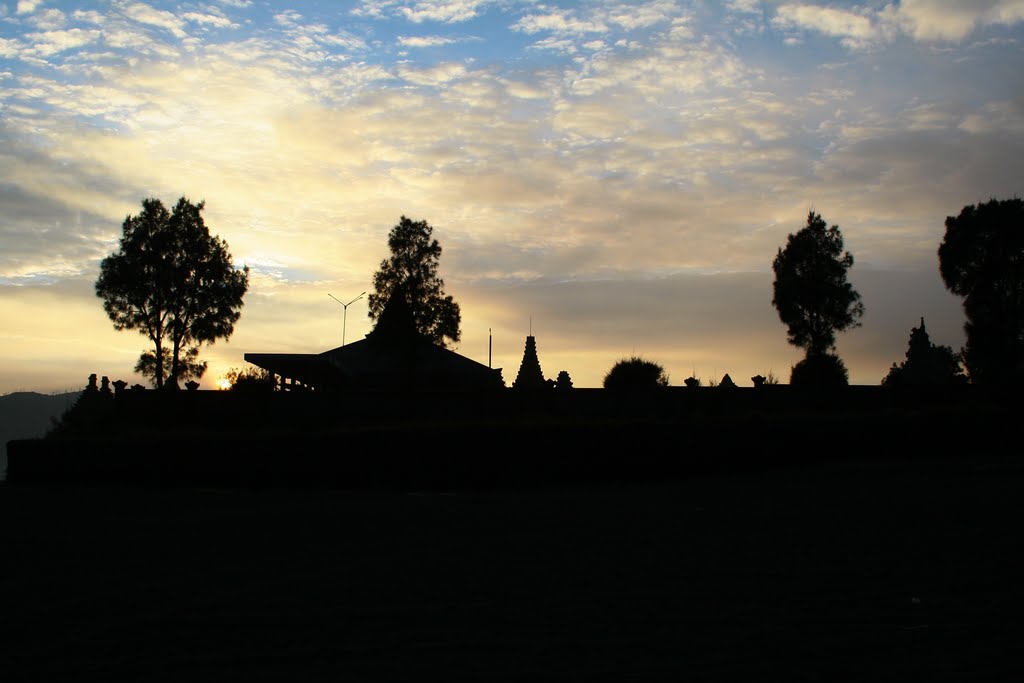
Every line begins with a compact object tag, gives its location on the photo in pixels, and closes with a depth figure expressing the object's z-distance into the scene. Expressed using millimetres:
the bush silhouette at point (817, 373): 37000
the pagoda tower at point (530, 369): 43125
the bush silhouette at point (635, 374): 37000
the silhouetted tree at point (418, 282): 45000
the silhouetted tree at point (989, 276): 52275
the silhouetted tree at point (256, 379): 36688
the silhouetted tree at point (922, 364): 37906
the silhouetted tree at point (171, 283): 45438
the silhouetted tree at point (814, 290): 46312
